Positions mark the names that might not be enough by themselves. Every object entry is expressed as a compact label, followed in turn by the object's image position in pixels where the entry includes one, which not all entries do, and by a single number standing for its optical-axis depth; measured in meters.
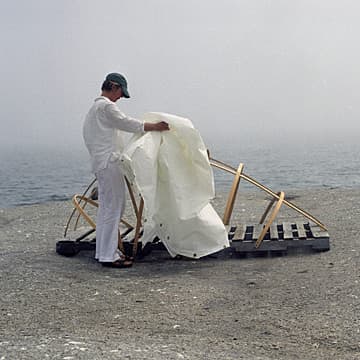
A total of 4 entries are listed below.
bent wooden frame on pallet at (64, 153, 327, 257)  7.87
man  7.31
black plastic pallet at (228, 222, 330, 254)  7.88
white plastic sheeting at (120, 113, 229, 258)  7.21
